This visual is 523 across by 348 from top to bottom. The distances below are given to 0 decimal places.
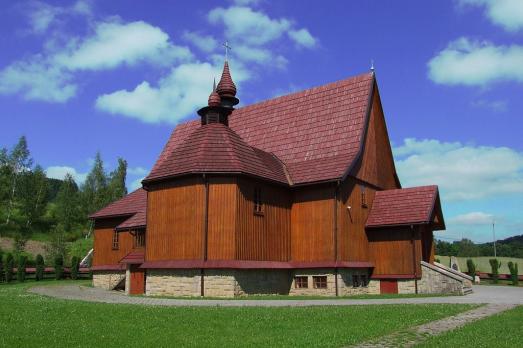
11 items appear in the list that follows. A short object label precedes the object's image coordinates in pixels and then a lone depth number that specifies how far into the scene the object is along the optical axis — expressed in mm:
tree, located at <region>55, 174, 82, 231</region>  63250
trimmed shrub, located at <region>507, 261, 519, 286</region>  35500
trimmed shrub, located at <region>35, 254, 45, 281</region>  37750
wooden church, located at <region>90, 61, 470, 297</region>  22438
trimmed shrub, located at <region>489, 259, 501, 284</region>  36719
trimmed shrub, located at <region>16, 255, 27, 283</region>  37250
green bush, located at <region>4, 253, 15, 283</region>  37281
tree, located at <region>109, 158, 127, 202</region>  62594
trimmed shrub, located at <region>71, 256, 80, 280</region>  38706
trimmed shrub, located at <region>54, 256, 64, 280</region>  38406
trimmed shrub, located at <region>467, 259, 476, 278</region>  37500
